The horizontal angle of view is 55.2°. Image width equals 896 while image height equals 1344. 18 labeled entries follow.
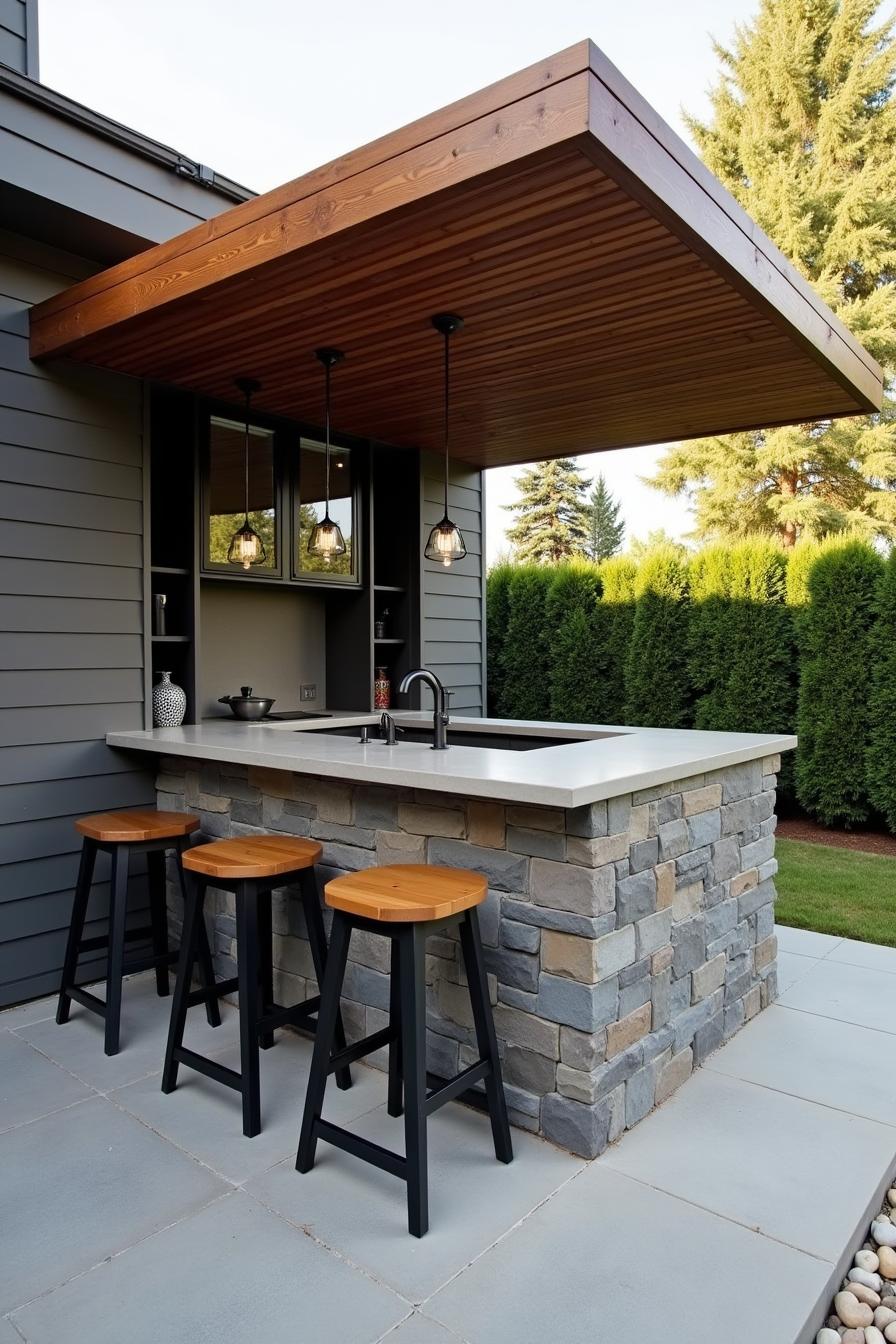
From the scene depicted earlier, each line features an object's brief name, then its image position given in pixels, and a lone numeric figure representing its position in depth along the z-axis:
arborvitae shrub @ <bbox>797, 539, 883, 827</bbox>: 5.59
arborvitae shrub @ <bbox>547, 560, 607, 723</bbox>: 6.84
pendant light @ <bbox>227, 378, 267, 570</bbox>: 3.56
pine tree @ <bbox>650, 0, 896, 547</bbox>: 10.74
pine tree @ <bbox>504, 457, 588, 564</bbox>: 20.31
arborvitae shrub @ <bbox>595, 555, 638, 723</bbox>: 6.69
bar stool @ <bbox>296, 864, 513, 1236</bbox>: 1.84
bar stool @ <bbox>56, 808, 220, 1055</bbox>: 2.74
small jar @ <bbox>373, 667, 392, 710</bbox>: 4.88
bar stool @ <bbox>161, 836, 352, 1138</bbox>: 2.23
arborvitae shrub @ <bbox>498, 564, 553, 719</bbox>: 7.16
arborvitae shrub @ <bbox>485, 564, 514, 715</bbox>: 7.39
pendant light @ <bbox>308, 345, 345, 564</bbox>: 3.36
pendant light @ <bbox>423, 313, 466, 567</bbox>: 3.34
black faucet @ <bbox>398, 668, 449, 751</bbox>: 2.81
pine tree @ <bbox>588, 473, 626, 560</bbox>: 20.91
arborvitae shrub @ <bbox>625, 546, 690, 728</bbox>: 6.40
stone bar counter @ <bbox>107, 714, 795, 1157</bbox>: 2.13
